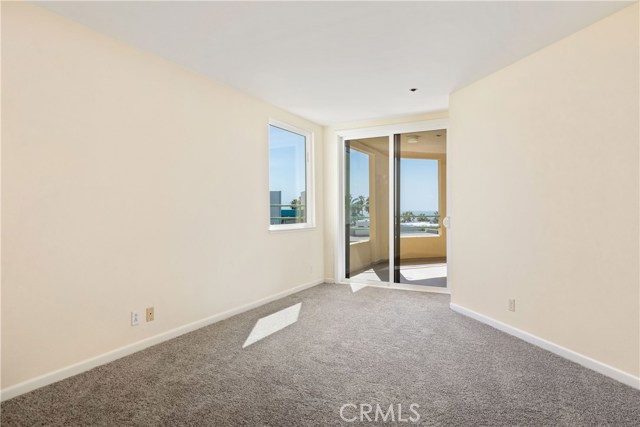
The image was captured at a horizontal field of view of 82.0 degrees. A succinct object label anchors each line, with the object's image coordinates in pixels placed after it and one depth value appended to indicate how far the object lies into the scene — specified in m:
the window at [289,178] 4.52
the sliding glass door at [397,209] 4.86
